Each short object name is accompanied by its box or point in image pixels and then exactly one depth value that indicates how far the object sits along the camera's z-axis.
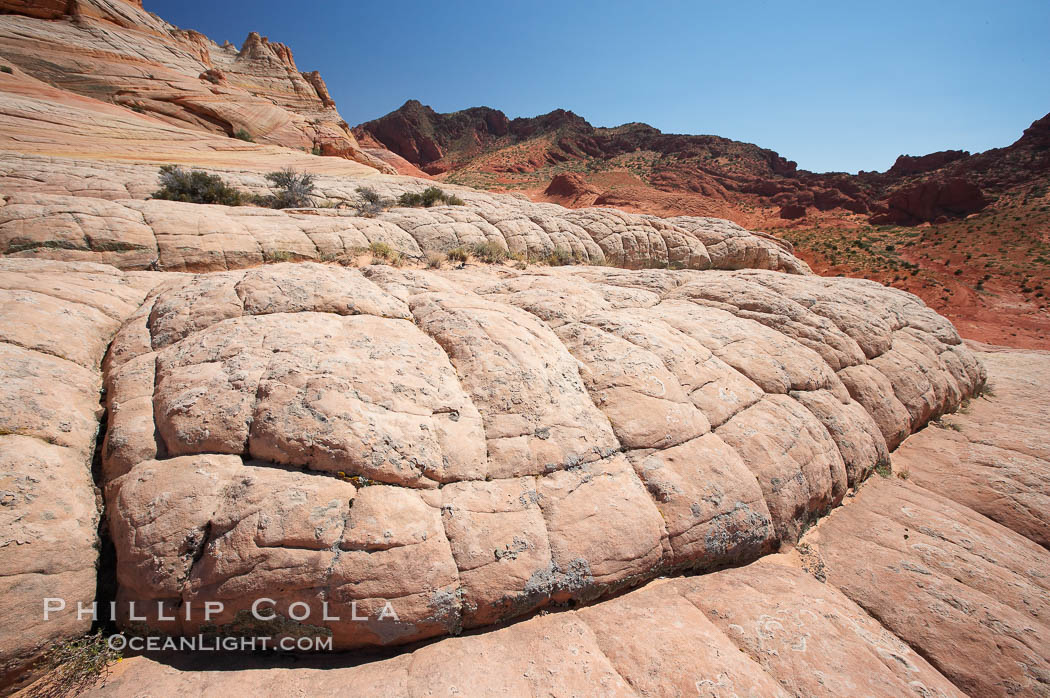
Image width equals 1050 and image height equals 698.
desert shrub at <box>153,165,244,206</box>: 10.09
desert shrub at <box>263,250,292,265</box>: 8.33
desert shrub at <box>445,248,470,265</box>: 10.24
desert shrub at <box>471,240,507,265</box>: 10.57
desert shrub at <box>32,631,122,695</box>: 2.72
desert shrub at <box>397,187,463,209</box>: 14.33
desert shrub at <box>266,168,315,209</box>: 11.95
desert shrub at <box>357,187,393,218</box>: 11.92
